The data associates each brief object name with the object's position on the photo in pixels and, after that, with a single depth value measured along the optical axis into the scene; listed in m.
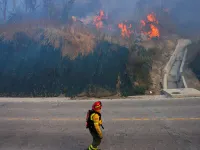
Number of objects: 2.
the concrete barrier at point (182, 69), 16.49
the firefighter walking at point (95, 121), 5.29
